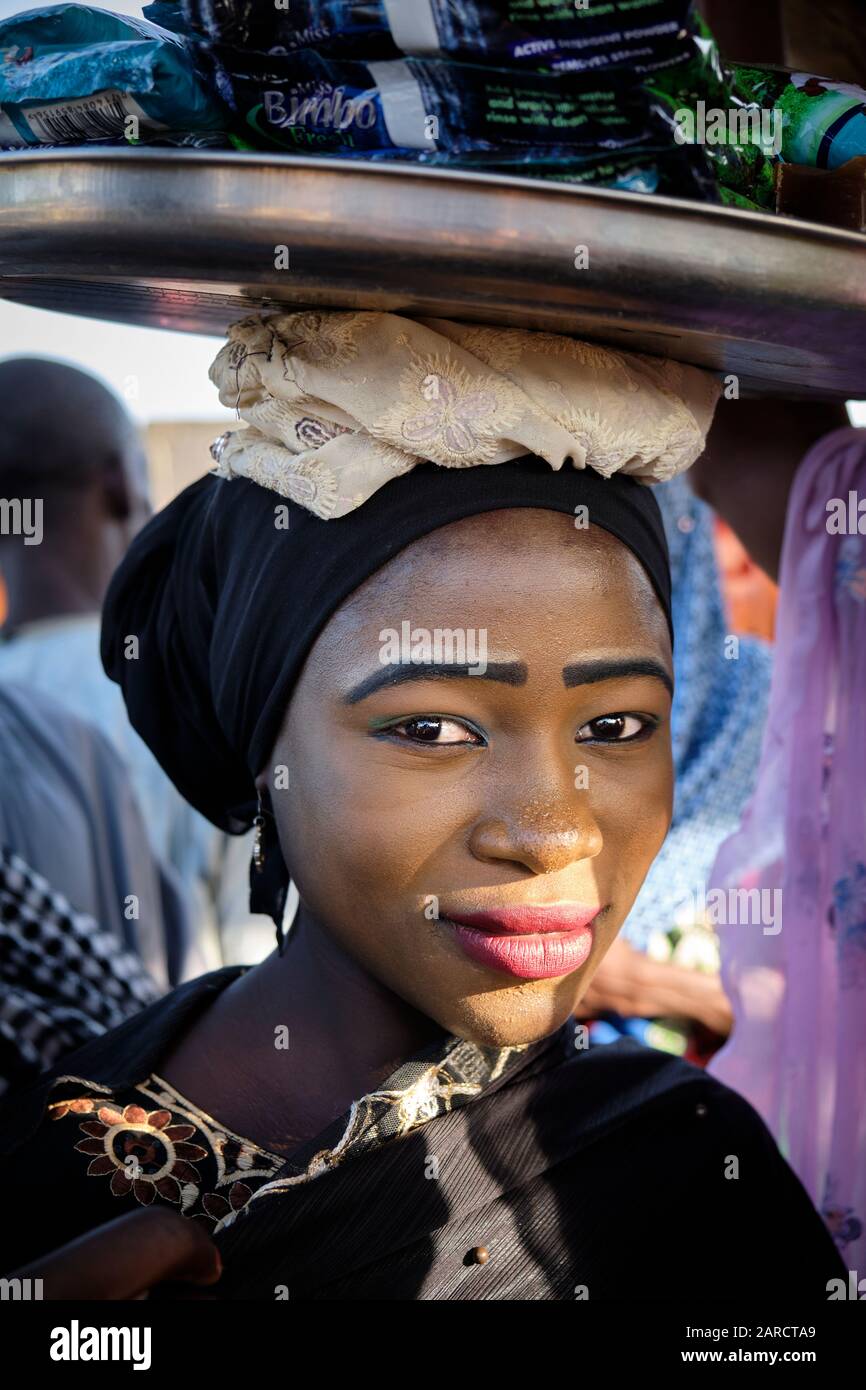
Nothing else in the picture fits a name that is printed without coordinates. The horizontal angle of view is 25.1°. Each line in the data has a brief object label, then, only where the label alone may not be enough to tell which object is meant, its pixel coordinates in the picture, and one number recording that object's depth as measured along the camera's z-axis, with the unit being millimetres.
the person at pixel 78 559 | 1233
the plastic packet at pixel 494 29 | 475
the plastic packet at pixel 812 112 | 545
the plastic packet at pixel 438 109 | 490
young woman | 554
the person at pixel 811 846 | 760
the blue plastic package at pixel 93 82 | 514
